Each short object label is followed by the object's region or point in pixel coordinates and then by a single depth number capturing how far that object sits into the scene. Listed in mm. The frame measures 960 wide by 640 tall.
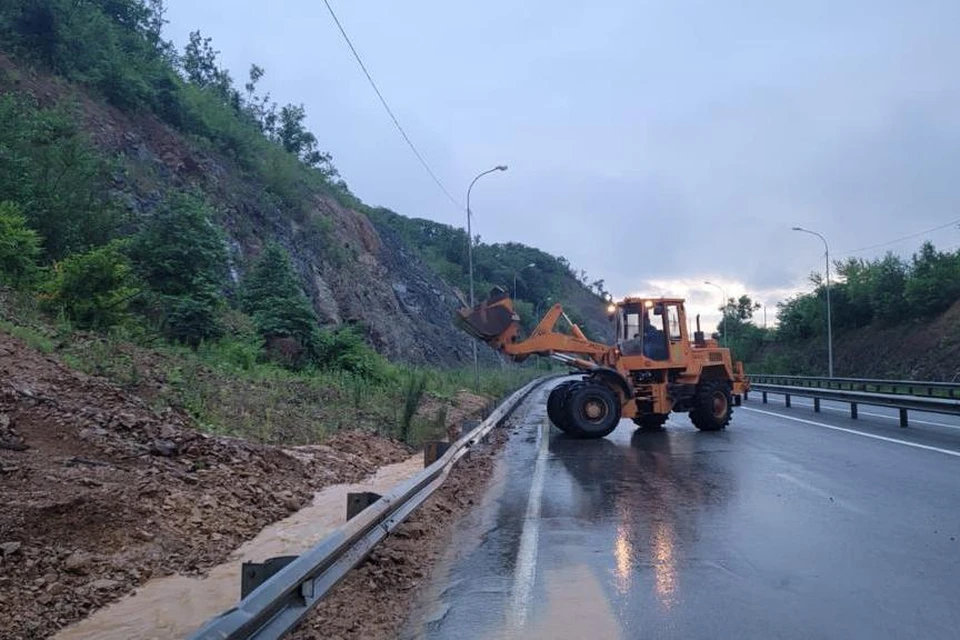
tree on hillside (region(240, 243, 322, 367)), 22891
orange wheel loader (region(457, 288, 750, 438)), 17594
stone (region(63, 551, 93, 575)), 5883
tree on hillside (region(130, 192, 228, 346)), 19453
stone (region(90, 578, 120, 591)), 5746
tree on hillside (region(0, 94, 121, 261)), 18375
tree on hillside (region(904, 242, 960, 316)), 45875
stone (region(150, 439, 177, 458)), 8953
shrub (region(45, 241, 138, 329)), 15141
